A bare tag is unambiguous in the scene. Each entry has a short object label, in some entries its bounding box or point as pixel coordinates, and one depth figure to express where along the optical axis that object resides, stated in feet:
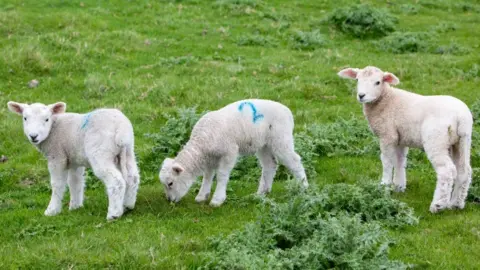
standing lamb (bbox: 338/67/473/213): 31.58
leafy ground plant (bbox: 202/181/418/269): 24.29
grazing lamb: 33.58
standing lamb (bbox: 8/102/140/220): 31.01
